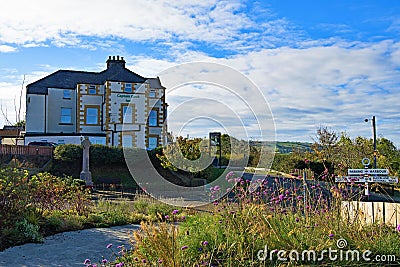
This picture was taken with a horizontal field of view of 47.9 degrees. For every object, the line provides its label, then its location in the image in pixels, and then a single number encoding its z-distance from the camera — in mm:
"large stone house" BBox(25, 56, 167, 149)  32125
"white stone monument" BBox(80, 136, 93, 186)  19866
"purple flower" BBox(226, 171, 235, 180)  6269
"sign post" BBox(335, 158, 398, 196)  11722
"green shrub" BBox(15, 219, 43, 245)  7199
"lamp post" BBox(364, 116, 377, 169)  24250
